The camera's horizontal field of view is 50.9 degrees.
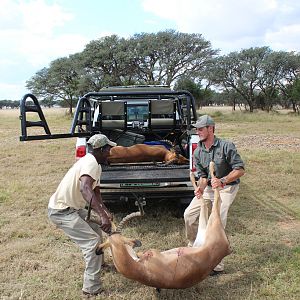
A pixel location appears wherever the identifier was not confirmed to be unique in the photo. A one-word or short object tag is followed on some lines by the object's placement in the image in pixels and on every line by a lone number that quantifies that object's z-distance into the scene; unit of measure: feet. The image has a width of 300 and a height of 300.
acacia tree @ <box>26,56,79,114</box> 101.22
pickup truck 13.44
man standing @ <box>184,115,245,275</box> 10.46
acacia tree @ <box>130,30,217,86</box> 85.94
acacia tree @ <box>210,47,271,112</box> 105.85
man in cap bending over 9.38
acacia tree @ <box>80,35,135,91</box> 86.09
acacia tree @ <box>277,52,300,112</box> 103.59
